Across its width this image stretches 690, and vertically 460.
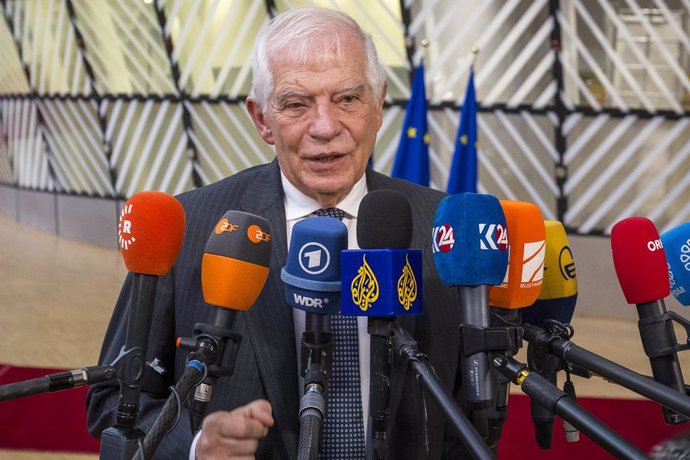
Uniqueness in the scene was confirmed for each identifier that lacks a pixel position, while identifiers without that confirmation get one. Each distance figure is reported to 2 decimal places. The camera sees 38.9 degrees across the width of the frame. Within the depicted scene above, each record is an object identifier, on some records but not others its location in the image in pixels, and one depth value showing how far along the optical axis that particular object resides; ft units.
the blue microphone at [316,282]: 4.34
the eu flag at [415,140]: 24.50
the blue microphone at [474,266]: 4.11
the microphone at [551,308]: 4.70
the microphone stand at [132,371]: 4.00
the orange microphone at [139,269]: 4.03
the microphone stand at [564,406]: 3.16
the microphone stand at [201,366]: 3.63
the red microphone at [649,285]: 4.45
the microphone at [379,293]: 4.21
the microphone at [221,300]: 3.73
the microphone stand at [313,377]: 3.87
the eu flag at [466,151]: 24.49
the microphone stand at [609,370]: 3.52
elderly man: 5.63
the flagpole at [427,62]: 29.32
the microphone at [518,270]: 4.52
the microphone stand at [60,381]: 3.72
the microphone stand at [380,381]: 4.22
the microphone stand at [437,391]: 3.35
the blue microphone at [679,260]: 5.13
